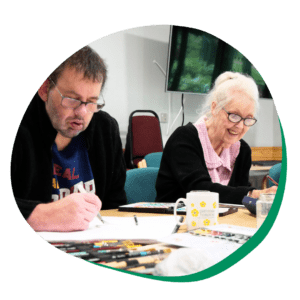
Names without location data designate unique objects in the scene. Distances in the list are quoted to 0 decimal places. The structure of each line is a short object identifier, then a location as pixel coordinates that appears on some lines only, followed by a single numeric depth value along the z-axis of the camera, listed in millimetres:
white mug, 1069
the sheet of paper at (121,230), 1067
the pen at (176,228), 1082
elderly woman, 1226
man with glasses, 1195
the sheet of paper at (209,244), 976
